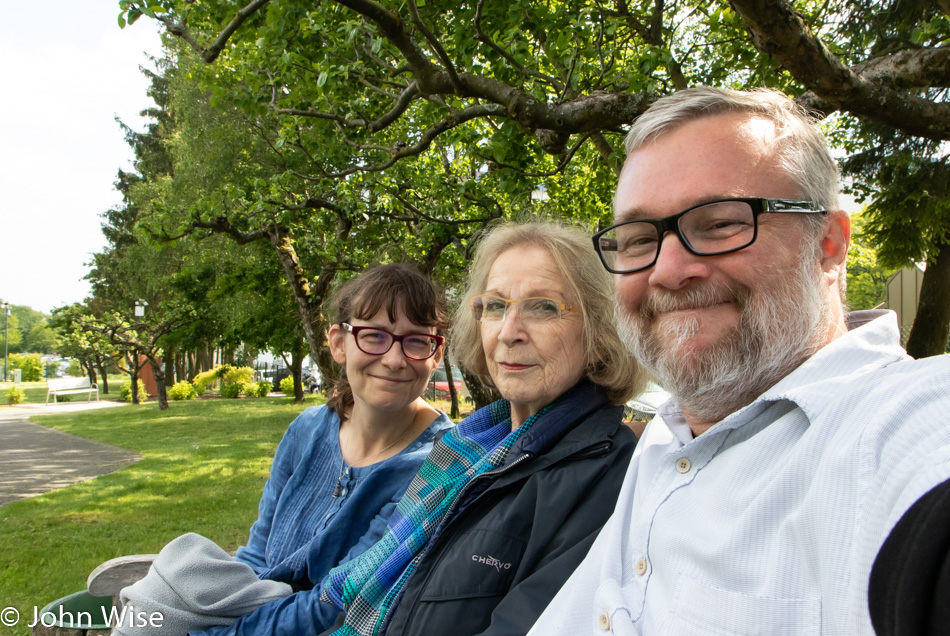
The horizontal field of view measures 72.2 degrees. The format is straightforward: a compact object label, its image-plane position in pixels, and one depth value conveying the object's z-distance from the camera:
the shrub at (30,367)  49.75
